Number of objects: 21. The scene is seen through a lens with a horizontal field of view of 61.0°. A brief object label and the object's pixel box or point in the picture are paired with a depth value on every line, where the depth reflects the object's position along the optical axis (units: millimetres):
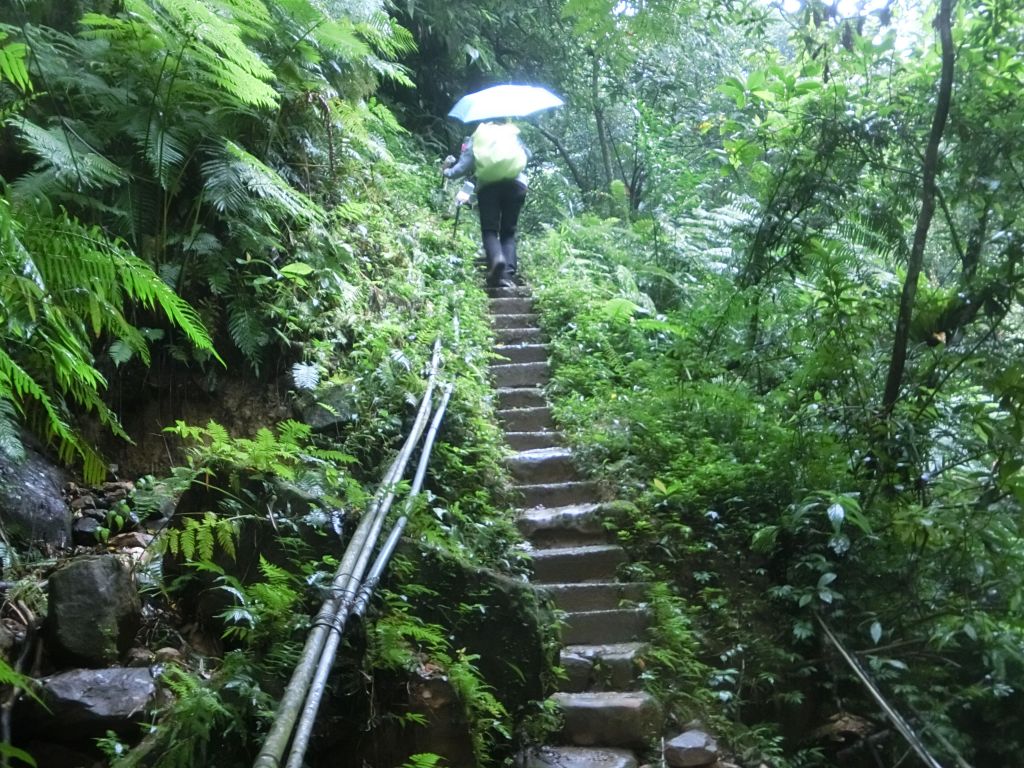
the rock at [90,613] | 2752
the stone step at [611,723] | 3717
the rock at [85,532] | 3590
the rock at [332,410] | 4562
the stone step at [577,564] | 4770
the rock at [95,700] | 2539
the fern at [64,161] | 3830
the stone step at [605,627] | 4348
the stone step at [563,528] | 5062
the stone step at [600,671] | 4023
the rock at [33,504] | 3289
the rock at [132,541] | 3609
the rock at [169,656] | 2893
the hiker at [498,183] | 8094
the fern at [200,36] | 4047
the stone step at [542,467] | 5645
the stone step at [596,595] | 4531
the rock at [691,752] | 3650
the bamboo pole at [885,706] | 3120
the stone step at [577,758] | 3432
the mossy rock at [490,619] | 3326
